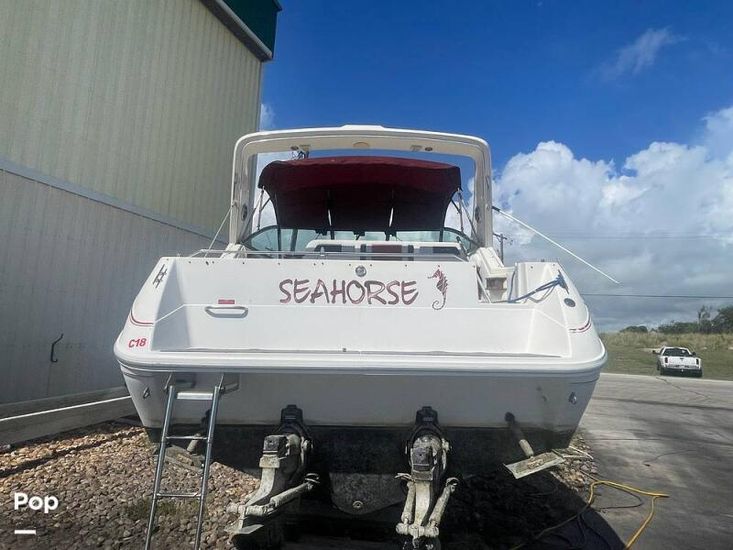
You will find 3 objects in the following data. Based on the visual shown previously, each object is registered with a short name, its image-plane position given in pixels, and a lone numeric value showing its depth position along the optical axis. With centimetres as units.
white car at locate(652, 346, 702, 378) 2605
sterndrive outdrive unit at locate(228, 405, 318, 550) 224
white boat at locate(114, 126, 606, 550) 248
